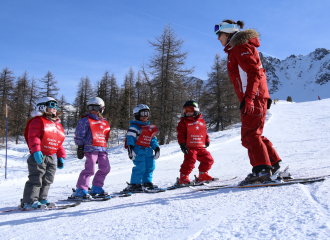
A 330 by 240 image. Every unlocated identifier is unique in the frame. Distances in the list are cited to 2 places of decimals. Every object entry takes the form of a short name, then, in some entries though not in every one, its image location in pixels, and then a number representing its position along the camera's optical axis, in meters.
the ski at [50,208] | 3.19
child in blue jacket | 4.38
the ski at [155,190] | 3.94
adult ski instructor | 2.91
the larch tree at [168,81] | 21.27
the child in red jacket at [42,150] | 3.45
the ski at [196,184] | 4.10
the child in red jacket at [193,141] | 4.55
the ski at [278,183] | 2.70
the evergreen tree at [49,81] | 39.28
